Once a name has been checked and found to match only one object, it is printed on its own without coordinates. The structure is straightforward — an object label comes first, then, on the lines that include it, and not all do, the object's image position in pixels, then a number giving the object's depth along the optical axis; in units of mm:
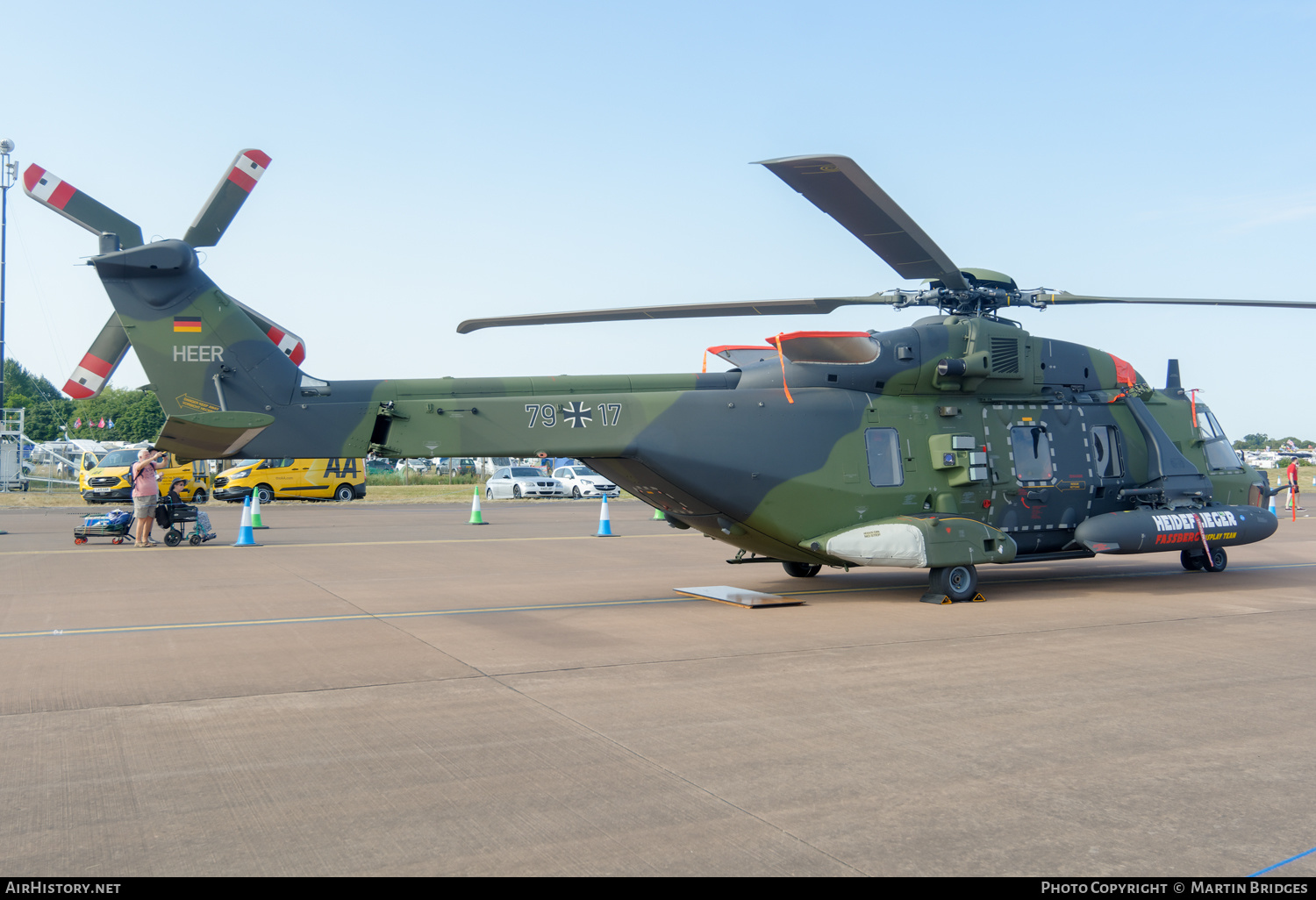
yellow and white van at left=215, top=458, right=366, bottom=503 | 35250
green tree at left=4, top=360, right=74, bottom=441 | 97712
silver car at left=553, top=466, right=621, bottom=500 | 44188
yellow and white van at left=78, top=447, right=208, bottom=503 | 29484
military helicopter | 9586
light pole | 26594
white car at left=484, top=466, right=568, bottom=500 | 42562
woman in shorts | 17781
